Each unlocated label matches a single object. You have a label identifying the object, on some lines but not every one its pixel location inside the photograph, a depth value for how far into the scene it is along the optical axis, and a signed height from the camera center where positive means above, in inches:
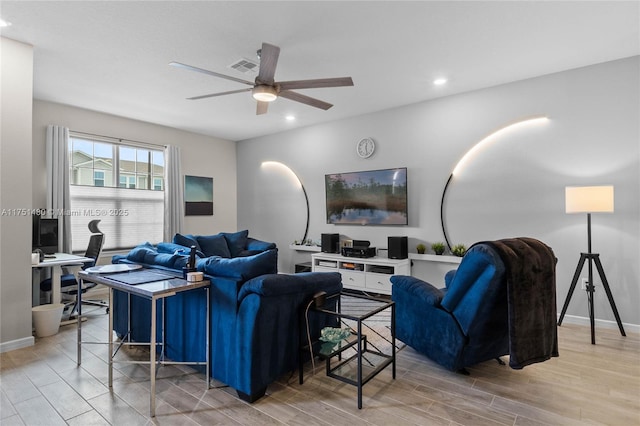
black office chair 157.0 -31.1
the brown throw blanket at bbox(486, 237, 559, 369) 85.0 -22.7
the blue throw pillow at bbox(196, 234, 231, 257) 211.3 -20.7
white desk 145.2 -24.6
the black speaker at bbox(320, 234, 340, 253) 215.2 -19.2
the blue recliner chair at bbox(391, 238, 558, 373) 85.5 -26.6
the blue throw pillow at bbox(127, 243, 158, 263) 119.2 -14.7
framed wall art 253.3 +13.9
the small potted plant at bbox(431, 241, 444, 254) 179.3 -18.7
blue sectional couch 86.0 -29.7
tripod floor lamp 123.8 +1.9
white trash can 133.2 -42.7
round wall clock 209.0 +42.0
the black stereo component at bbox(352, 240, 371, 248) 199.5 -18.4
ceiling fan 99.0 +44.6
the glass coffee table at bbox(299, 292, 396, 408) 85.7 -44.0
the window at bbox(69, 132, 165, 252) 198.2 +15.2
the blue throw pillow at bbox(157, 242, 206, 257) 133.0 -14.3
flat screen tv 196.9 +10.2
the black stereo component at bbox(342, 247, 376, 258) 195.3 -22.8
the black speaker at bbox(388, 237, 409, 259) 185.6 -19.1
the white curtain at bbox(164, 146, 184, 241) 236.5 +13.2
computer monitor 162.2 -10.4
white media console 185.2 -32.9
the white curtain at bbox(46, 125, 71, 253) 180.9 +18.4
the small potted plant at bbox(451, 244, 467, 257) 171.5 -19.0
